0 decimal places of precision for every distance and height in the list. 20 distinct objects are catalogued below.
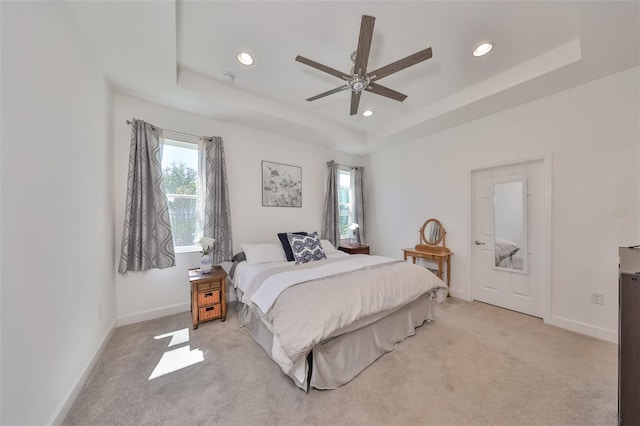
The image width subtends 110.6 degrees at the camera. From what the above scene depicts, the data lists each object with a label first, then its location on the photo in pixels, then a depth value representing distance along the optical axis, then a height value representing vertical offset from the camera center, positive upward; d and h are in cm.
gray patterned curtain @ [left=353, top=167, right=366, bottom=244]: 479 +23
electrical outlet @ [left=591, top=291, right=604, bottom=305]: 233 -92
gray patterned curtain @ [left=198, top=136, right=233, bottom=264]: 304 +21
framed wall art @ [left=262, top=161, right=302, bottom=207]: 369 +49
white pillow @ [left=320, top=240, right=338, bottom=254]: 363 -58
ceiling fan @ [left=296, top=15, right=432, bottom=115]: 156 +123
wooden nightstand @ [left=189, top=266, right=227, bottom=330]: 249 -97
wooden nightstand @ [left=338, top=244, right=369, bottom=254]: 427 -71
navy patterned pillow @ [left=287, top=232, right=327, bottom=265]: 304 -51
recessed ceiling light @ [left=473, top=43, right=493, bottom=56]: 211 +159
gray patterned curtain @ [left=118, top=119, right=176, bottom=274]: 253 +3
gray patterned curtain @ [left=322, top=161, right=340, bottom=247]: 434 +1
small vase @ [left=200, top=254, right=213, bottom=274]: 270 -63
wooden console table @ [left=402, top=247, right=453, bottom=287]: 351 -70
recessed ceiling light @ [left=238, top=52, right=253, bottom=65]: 224 +160
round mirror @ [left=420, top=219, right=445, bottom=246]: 373 -35
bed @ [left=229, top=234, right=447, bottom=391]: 159 -81
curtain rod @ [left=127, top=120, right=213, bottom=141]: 289 +108
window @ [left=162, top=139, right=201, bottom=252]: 296 +32
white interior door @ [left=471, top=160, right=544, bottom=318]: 284 -44
